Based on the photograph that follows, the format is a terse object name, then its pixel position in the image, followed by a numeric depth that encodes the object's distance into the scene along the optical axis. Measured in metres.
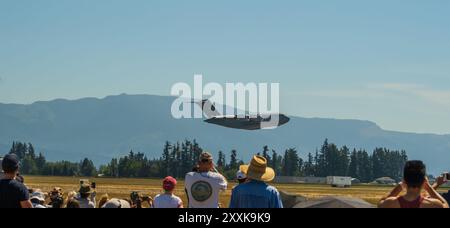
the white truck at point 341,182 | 176.88
